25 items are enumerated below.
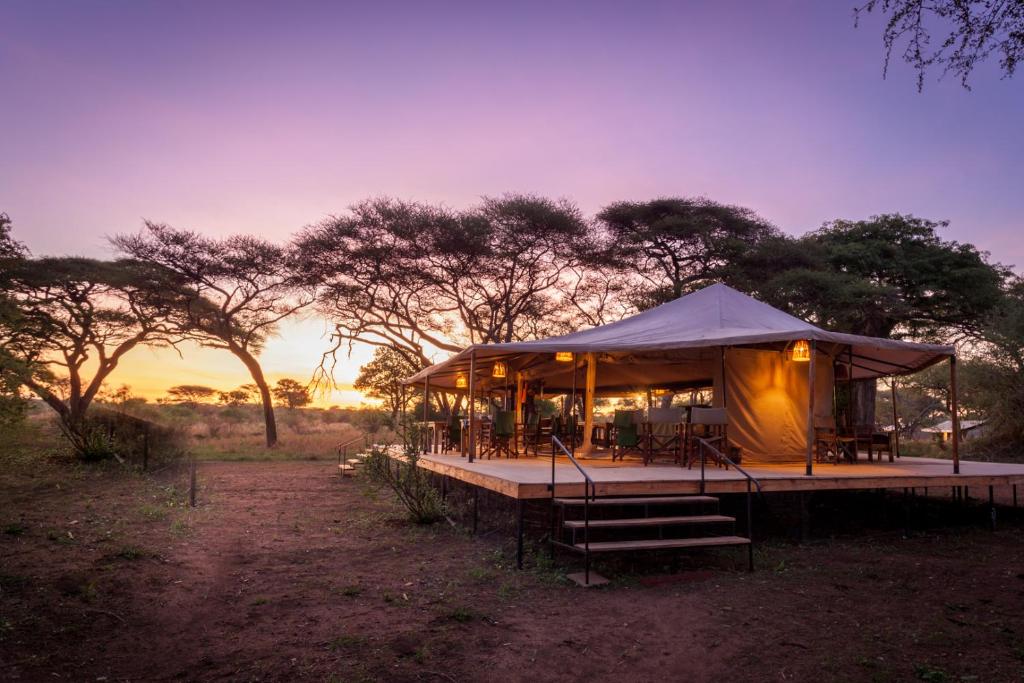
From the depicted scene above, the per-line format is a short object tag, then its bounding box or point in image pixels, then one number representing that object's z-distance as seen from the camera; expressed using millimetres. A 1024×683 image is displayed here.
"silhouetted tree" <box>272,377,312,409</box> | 40594
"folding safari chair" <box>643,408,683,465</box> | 9156
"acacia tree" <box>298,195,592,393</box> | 19125
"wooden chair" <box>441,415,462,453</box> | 12609
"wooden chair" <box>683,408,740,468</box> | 8750
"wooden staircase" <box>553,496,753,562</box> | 6000
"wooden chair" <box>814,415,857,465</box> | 9916
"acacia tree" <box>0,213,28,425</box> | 7352
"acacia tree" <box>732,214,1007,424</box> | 17703
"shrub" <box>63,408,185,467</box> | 12930
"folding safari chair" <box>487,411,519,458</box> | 10555
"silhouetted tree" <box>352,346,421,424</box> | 27375
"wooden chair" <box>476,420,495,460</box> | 10852
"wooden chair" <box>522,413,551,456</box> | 11759
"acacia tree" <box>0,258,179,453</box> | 19984
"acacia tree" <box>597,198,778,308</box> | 18859
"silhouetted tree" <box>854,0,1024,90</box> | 4145
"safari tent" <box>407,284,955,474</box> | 9443
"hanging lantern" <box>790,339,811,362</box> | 9953
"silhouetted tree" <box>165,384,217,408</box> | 42938
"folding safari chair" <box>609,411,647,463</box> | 10047
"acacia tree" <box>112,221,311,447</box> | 20469
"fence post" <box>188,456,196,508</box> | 9944
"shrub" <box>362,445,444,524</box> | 8797
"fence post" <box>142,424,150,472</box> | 13531
